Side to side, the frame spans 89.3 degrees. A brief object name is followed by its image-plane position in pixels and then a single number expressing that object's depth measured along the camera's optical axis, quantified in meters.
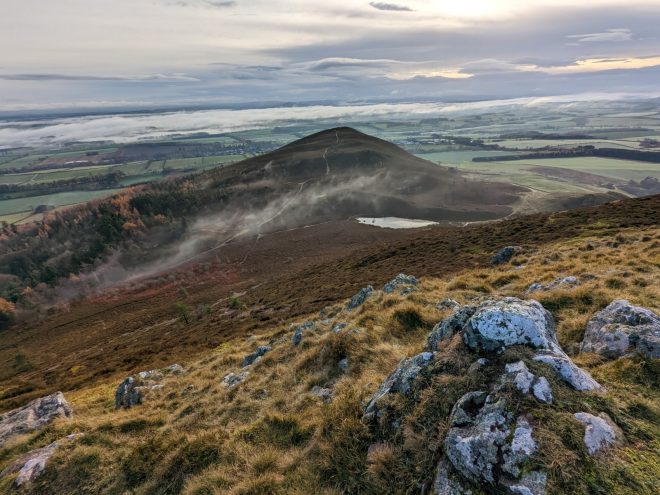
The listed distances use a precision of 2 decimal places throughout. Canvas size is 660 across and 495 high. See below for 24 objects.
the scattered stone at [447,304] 14.95
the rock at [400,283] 21.02
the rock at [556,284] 14.88
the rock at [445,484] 5.37
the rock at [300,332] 17.22
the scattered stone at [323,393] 10.69
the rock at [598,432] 5.32
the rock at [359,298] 21.27
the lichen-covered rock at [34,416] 14.32
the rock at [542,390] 6.07
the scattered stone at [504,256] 28.79
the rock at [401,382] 7.73
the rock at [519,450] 5.26
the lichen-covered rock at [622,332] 7.64
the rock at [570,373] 6.46
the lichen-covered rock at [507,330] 7.46
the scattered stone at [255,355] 18.38
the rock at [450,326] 8.98
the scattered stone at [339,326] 16.43
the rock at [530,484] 4.91
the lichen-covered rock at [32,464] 10.03
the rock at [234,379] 15.03
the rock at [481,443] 5.41
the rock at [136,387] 17.61
